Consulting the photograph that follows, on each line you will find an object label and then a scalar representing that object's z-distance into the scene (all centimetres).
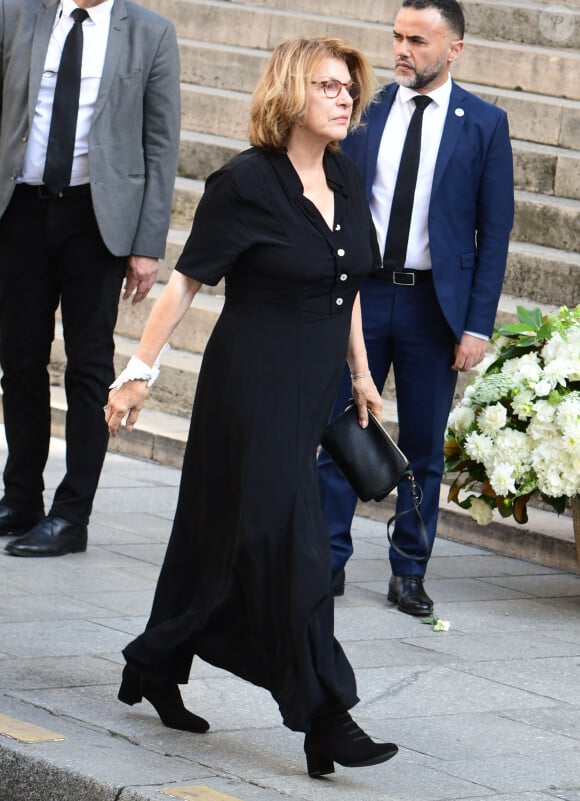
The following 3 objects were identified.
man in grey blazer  1041
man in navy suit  991
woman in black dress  707
